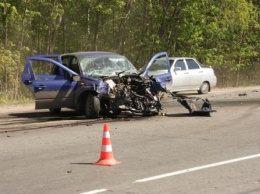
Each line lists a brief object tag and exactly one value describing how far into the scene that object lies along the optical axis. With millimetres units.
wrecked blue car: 14664
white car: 24141
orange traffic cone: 8602
